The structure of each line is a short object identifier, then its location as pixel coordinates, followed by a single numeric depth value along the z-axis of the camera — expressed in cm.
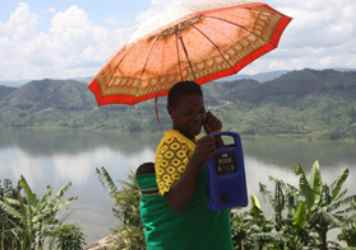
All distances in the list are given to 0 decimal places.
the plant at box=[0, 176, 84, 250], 654
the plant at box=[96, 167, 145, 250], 565
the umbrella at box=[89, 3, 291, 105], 178
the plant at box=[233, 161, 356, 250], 654
